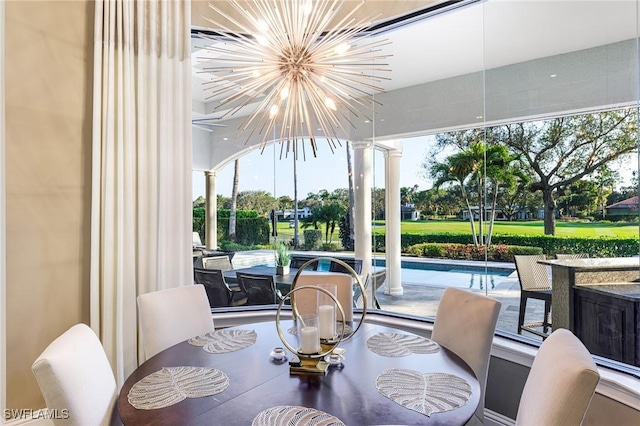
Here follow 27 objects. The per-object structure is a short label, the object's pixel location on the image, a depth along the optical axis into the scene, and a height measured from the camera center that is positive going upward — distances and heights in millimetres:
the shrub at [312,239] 3764 -226
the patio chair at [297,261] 3744 -441
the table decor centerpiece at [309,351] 1541 -554
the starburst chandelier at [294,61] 1931 +833
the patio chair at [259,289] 3451 -655
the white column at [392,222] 3596 -66
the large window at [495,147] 2360 +522
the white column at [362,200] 3791 +155
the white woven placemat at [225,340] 1812 -618
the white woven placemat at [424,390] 1266 -629
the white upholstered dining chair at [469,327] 1809 -568
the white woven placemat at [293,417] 1161 -629
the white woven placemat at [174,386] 1307 -622
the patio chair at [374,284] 3610 -666
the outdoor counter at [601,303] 2109 -542
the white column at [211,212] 3555 +50
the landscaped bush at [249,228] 3629 -108
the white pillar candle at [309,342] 1560 -516
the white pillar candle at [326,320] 1711 -469
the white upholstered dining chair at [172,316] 1991 -547
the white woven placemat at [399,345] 1754 -624
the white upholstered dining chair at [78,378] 1179 -531
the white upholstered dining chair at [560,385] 1020 -489
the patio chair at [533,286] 2580 -510
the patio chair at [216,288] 3354 -624
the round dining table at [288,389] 1199 -630
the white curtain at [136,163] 2555 +384
